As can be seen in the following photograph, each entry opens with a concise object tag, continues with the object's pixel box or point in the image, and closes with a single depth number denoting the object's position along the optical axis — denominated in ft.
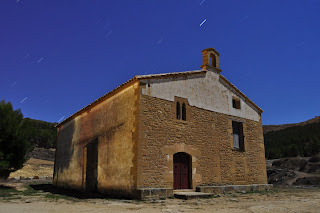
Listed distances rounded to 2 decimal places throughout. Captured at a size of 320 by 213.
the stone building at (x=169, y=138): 34.99
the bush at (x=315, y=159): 76.83
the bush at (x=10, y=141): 50.30
